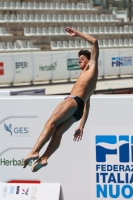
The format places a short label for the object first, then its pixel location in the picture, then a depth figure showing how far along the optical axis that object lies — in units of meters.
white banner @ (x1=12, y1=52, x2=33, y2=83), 33.94
